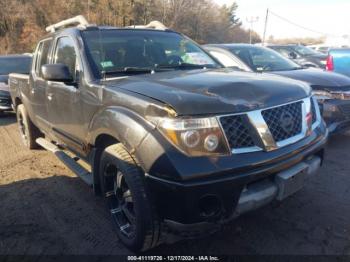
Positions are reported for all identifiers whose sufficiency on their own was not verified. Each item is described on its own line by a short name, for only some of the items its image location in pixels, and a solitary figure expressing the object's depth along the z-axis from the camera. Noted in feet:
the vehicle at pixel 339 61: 26.89
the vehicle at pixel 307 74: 17.31
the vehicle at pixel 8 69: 28.94
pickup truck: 7.60
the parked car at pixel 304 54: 36.67
